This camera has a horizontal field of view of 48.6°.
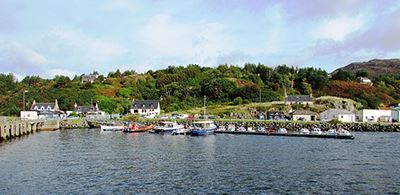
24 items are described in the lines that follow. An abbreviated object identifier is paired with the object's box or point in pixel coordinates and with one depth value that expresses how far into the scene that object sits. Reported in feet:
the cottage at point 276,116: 362.33
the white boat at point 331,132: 235.69
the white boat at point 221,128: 279.69
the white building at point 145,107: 415.64
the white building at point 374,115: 339.98
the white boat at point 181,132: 261.59
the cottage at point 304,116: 344.49
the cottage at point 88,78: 592.36
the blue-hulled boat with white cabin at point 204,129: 255.29
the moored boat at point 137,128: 287.28
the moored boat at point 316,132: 241.39
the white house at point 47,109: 382.22
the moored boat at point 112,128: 298.13
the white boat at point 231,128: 276.60
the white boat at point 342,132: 232.32
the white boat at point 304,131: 246.27
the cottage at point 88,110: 408.67
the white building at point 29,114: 360.54
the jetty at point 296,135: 229.58
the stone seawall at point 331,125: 296.71
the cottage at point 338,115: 330.75
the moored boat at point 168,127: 276.41
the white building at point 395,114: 338.40
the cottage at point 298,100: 402.72
